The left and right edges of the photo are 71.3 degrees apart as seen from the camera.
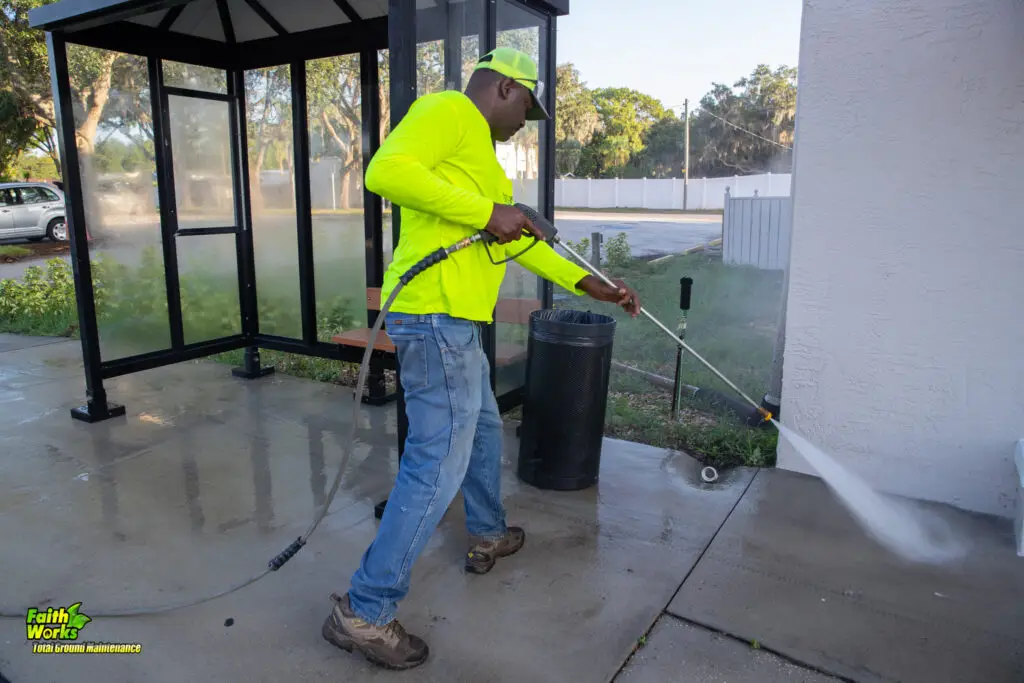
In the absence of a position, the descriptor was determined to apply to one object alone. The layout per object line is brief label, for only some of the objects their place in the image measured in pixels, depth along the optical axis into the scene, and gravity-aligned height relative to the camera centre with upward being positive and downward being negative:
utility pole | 37.21 +3.55
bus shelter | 4.69 +0.25
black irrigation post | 4.71 -0.69
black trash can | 3.65 -0.94
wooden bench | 4.49 -0.87
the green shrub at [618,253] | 13.69 -0.71
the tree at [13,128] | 15.78 +2.00
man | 2.28 -0.35
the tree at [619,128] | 41.91 +5.20
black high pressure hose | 2.33 -0.65
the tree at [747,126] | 41.44 +5.36
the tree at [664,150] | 43.31 +4.01
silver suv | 17.16 +0.05
